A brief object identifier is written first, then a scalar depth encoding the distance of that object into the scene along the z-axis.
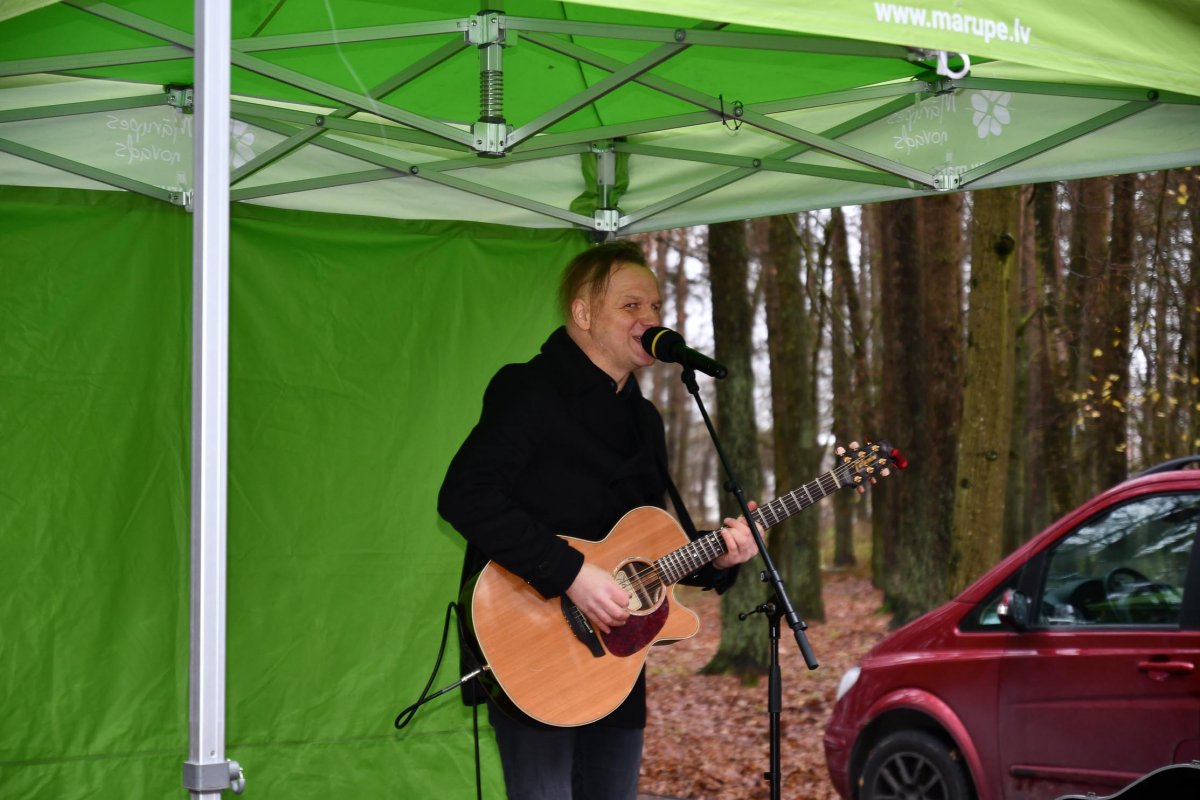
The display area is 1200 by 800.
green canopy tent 4.02
